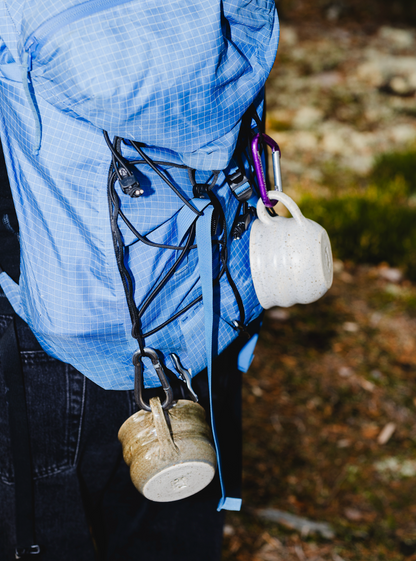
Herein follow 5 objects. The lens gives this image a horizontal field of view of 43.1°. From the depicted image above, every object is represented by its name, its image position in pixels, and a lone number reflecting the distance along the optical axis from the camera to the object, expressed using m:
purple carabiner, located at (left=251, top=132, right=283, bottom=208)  1.09
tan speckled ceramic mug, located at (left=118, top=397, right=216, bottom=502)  1.02
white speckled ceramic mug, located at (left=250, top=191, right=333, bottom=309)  1.03
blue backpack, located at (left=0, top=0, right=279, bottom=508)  0.77
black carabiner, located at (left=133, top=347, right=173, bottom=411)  1.03
